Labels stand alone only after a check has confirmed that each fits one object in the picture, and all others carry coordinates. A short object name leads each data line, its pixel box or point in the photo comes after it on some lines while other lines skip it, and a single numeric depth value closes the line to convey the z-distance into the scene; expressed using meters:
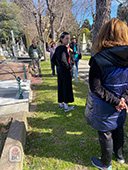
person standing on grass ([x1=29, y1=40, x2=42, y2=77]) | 6.49
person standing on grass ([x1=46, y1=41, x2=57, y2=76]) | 6.71
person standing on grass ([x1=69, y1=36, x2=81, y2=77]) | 5.77
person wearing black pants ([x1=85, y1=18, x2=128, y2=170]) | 1.27
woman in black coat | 2.86
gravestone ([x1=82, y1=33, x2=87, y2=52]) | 24.74
